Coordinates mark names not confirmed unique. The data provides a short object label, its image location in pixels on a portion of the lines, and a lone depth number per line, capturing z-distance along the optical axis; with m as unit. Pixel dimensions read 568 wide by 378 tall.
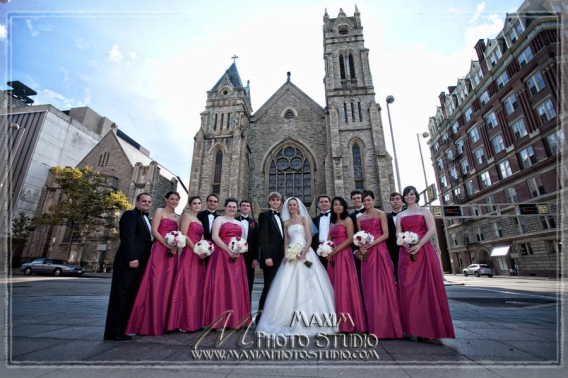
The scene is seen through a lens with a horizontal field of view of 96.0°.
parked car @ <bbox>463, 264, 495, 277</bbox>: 27.48
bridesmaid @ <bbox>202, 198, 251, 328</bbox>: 3.89
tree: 22.67
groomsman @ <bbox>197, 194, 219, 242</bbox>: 4.68
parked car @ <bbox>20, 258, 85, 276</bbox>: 19.84
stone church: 19.70
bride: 3.61
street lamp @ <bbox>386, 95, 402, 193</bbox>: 15.06
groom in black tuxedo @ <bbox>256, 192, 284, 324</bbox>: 4.49
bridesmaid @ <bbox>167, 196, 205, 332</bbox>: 3.79
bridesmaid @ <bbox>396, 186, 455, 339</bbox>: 3.36
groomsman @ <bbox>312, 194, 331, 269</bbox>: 4.49
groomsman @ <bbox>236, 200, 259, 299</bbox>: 4.79
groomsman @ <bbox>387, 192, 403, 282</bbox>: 4.39
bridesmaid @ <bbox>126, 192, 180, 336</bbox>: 3.65
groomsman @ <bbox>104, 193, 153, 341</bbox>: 3.41
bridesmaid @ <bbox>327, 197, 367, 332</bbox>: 3.68
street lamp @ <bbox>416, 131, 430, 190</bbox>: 18.27
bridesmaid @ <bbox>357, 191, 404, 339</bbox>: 3.49
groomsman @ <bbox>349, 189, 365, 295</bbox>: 4.32
